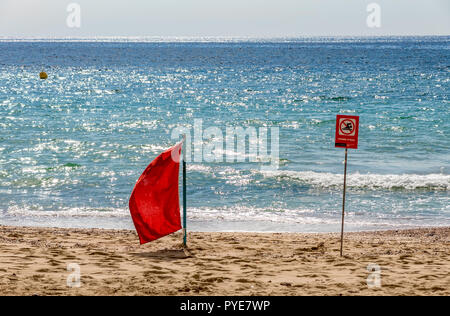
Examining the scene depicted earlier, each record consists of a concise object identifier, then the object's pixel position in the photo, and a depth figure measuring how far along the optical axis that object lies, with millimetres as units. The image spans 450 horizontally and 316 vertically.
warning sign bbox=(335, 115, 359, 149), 18453
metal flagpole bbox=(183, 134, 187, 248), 18731
